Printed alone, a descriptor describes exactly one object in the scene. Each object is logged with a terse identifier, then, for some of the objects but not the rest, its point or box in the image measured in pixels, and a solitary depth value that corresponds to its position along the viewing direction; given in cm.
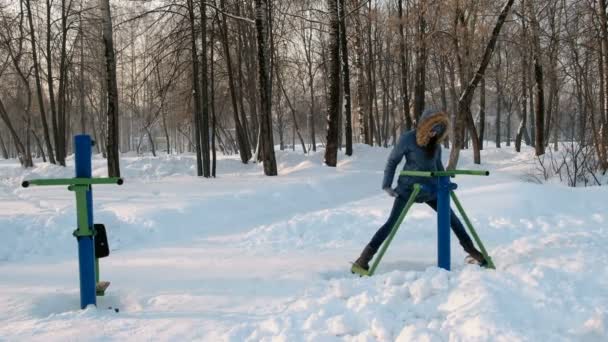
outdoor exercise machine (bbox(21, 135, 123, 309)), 363
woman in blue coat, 441
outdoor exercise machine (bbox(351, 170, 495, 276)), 421
